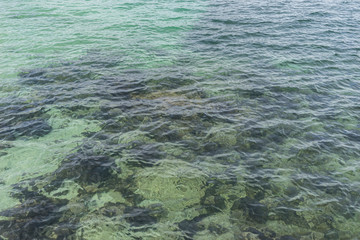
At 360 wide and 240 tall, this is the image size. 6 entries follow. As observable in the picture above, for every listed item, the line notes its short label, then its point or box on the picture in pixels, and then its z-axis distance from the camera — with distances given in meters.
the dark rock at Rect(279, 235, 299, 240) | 7.54
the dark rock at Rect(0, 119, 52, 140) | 11.70
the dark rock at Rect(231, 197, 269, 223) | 8.14
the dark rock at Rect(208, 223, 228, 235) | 7.71
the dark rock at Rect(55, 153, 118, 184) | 9.55
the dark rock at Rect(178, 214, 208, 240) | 7.67
